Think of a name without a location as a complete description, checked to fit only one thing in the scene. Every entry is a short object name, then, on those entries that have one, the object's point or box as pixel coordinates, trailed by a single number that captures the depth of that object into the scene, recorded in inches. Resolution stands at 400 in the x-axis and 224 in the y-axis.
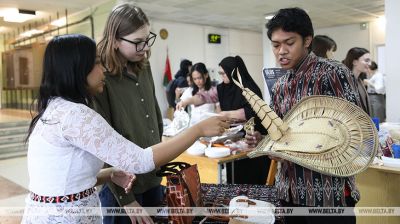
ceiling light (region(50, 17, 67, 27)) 300.8
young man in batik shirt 43.6
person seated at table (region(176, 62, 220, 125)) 131.4
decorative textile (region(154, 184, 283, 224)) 55.2
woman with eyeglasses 46.8
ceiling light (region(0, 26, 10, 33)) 356.9
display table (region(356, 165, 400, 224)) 85.2
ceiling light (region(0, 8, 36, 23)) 256.8
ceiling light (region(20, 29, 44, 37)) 344.9
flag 294.4
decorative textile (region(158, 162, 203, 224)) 44.9
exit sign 337.7
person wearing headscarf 112.0
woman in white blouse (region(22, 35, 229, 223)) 36.0
